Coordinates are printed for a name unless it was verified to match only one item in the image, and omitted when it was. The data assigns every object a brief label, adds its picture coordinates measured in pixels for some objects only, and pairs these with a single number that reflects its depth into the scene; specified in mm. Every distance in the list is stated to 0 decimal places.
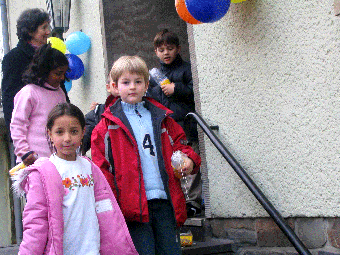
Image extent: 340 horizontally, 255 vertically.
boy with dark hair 4496
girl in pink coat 2441
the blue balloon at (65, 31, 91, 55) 6711
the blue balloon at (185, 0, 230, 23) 3172
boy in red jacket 2883
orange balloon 3461
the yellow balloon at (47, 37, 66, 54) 5850
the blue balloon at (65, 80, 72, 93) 7164
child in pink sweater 3461
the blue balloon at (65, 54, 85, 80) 6836
